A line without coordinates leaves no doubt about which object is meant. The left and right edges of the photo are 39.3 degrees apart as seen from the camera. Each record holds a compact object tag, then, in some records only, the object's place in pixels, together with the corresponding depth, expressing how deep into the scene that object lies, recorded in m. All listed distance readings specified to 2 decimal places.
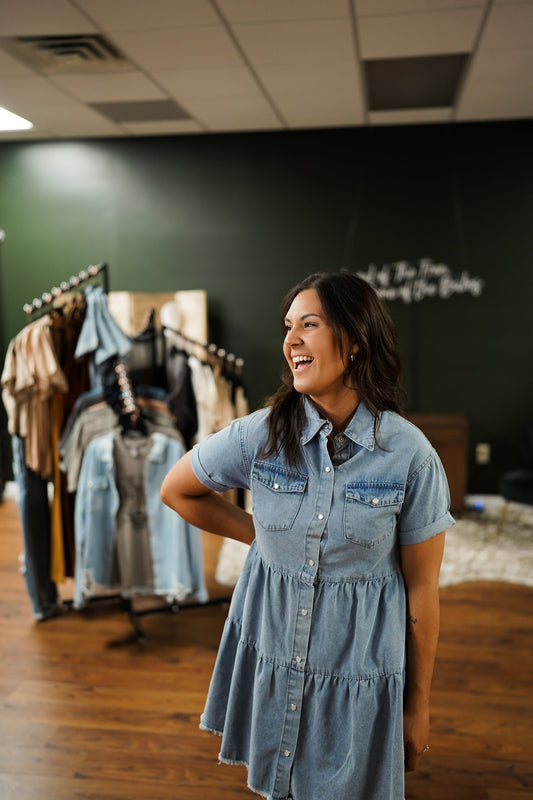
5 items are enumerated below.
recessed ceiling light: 4.75
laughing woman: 1.38
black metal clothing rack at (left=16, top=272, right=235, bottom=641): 3.53
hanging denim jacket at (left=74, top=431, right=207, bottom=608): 3.46
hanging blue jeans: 3.70
